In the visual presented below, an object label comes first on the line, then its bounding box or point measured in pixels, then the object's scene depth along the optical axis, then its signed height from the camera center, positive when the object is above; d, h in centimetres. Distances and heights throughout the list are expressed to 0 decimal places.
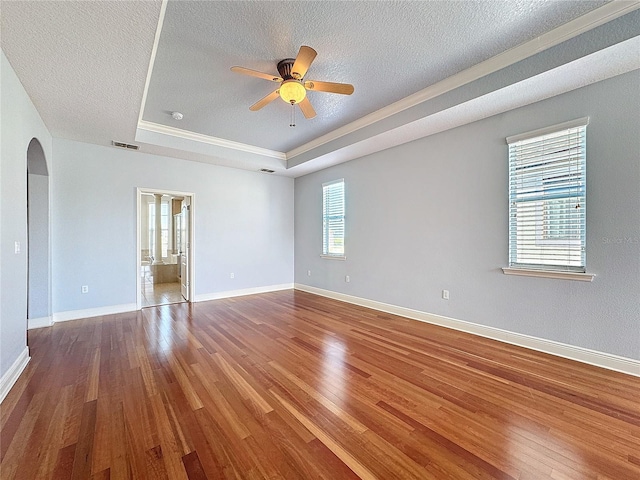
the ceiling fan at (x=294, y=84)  246 +150
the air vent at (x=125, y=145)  431 +150
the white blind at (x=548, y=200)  274 +41
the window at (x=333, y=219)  554 +41
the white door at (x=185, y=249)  549 -23
